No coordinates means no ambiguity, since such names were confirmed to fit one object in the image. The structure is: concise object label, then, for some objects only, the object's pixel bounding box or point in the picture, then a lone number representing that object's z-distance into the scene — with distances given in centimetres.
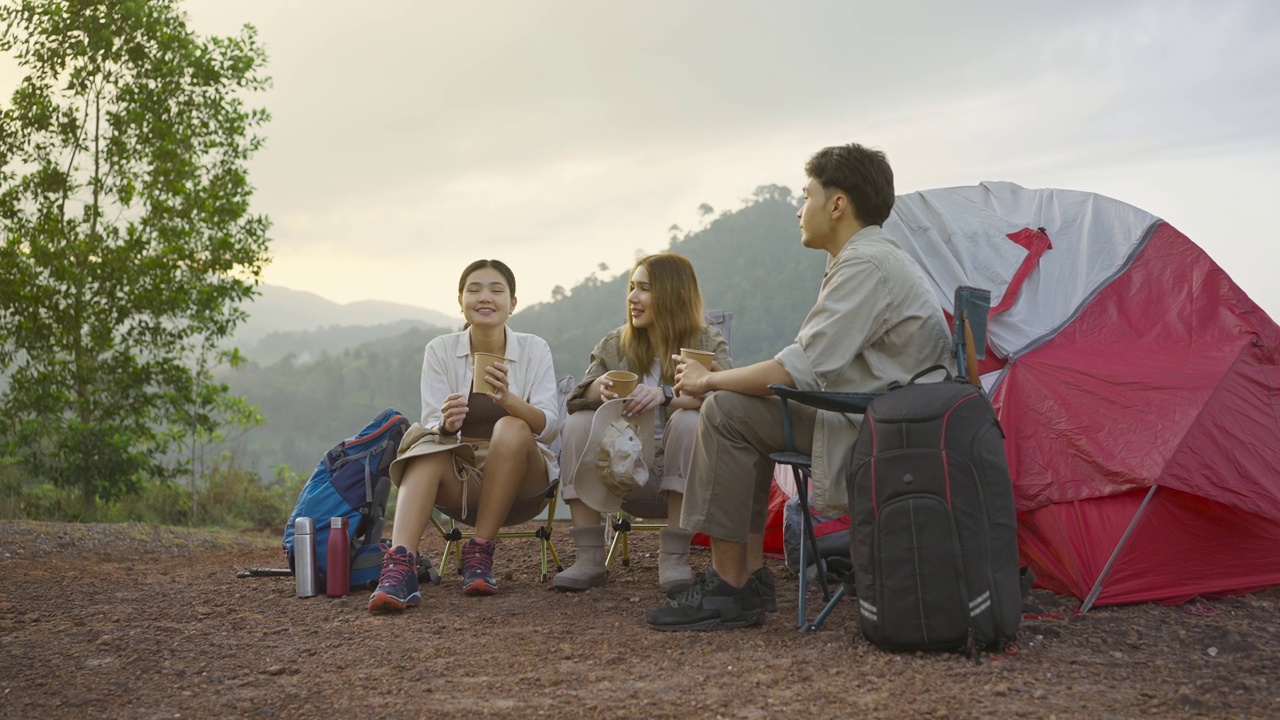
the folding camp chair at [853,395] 283
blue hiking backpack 395
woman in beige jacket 381
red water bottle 385
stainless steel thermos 387
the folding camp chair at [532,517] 410
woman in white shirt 367
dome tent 330
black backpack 264
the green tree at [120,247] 756
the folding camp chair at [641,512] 405
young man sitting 296
